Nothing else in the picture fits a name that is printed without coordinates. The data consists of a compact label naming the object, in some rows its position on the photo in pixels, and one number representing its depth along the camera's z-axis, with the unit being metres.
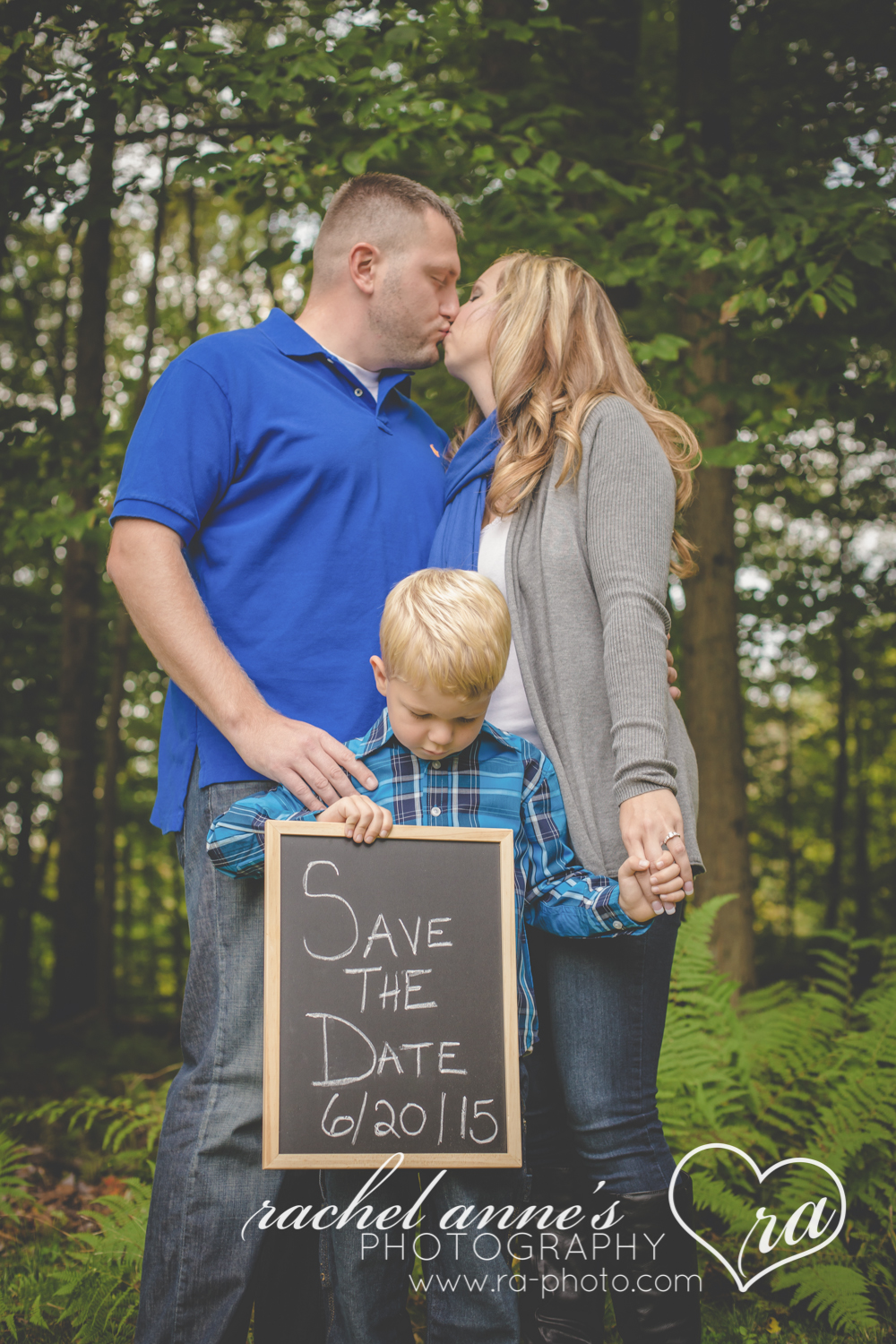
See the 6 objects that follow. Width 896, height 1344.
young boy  1.89
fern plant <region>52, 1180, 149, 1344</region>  2.70
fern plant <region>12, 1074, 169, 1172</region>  3.88
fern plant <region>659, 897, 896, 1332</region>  3.00
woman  2.01
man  2.02
